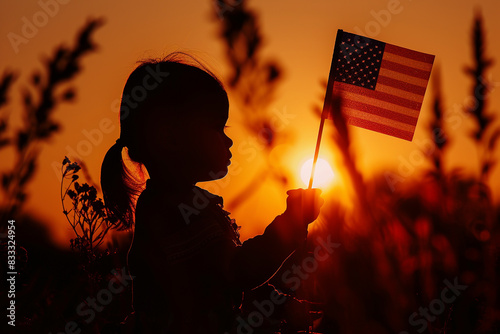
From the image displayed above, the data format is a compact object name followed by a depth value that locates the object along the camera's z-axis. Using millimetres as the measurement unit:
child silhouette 2166
